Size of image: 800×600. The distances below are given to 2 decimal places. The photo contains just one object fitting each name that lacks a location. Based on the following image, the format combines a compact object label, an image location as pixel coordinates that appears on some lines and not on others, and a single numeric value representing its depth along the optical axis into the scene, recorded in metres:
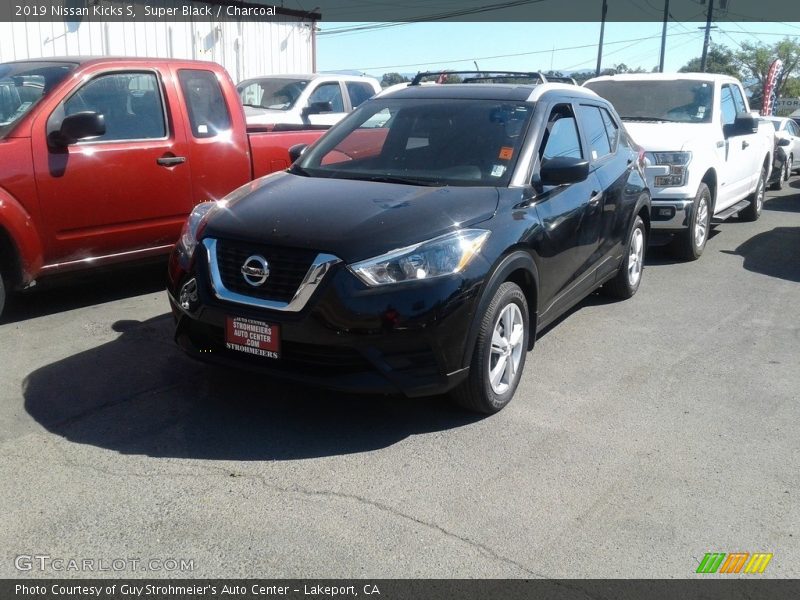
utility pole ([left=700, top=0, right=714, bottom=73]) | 41.16
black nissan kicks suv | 4.03
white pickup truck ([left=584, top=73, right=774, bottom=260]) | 8.59
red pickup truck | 5.76
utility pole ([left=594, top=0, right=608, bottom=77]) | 45.06
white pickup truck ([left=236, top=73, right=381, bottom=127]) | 11.66
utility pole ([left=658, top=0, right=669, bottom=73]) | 42.48
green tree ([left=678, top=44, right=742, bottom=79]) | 84.88
